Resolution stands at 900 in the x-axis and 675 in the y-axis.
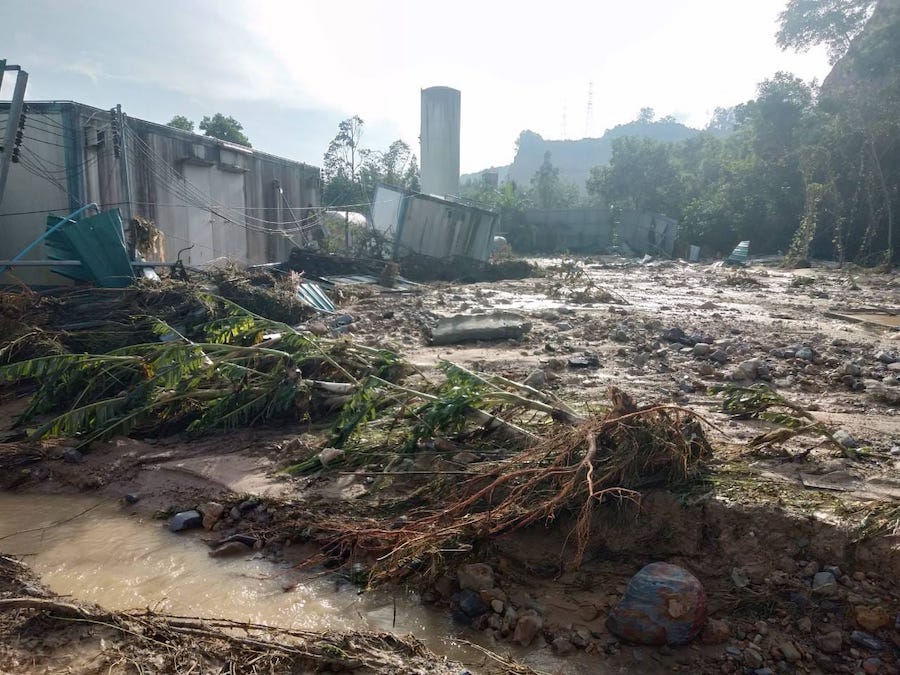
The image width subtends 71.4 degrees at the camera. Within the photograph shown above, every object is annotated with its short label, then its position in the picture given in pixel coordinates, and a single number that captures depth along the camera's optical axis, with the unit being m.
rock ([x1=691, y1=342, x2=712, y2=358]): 5.76
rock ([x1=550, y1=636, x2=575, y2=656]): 2.19
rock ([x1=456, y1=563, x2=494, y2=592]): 2.48
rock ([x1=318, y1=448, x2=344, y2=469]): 3.50
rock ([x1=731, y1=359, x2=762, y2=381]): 4.98
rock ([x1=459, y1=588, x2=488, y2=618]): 2.41
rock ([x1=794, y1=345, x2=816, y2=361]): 5.46
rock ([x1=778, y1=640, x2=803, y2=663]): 2.06
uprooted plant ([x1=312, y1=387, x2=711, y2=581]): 2.58
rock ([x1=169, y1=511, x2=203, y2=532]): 3.13
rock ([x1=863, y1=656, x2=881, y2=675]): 1.97
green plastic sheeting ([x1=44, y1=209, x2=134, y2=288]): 6.74
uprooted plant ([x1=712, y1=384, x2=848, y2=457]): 3.07
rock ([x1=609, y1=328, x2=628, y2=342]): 6.68
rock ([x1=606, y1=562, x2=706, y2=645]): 2.15
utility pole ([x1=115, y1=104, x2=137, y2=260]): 8.88
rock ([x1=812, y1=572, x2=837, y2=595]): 2.21
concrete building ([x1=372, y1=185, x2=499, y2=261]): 15.52
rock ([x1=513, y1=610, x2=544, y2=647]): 2.26
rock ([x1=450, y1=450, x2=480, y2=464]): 3.25
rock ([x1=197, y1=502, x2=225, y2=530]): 3.15
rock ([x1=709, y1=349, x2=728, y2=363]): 5.57
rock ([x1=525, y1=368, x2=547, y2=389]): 4.52
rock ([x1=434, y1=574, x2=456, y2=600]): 2.52
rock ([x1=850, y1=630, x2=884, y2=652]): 2.02
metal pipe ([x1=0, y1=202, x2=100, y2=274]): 6.64
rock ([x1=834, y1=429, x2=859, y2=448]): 3.14
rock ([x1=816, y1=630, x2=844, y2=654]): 2.05
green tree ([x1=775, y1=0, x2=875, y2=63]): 27.12
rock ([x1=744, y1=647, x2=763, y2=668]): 2.06
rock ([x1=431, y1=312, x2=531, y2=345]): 6.89
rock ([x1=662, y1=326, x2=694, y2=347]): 6.46
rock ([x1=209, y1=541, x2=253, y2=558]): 2.89
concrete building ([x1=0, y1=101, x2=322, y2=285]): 8.66
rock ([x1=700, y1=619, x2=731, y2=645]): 2.16
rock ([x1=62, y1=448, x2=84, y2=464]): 3.82
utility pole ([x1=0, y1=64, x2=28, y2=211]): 7.38
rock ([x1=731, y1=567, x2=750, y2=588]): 2.33
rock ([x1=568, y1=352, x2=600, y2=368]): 5.61
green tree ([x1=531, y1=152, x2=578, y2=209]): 32.94
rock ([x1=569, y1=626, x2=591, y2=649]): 2.22
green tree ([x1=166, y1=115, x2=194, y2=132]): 28.36
